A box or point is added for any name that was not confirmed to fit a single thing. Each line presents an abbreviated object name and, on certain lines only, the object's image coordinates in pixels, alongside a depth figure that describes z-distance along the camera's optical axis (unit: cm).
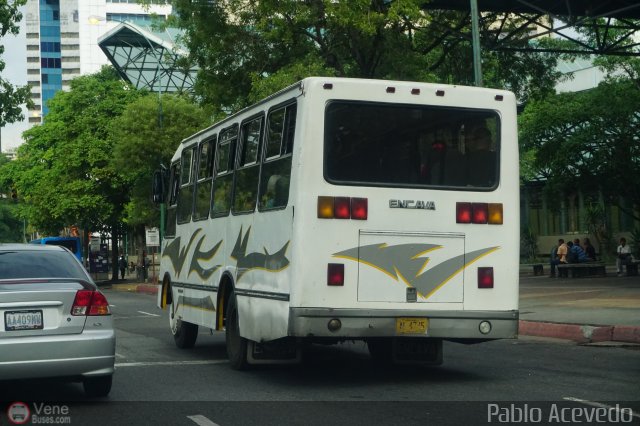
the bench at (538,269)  4412
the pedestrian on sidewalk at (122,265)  6525
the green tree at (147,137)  4891
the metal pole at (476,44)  2395
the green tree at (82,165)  5753
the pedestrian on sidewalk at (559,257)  4185
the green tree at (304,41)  2870
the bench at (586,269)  3925
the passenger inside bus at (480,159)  1159
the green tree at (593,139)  3888
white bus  1091
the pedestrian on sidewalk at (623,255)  3906
